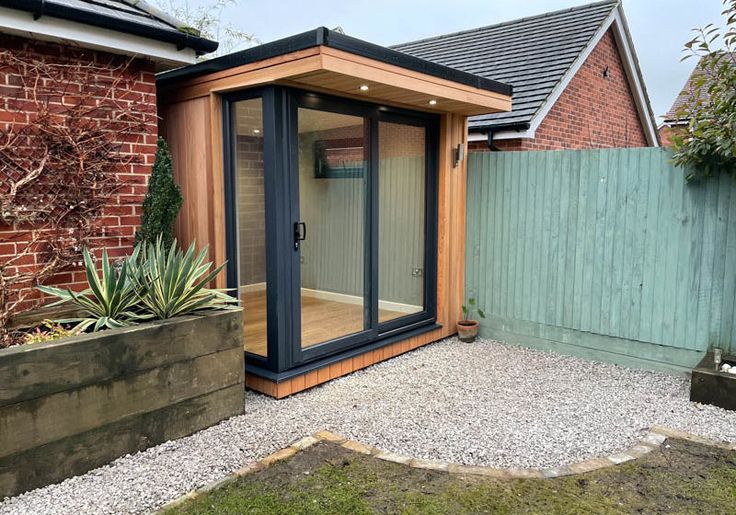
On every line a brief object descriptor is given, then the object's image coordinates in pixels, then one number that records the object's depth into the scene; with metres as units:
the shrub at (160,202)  4.42
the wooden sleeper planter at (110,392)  2.96
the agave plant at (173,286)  3.76
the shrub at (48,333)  3.36
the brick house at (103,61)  3.70
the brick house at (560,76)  7.86
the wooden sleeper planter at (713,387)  4.33
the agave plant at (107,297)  3.58
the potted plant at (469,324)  6.32
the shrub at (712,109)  4.52
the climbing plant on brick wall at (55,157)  3.76
